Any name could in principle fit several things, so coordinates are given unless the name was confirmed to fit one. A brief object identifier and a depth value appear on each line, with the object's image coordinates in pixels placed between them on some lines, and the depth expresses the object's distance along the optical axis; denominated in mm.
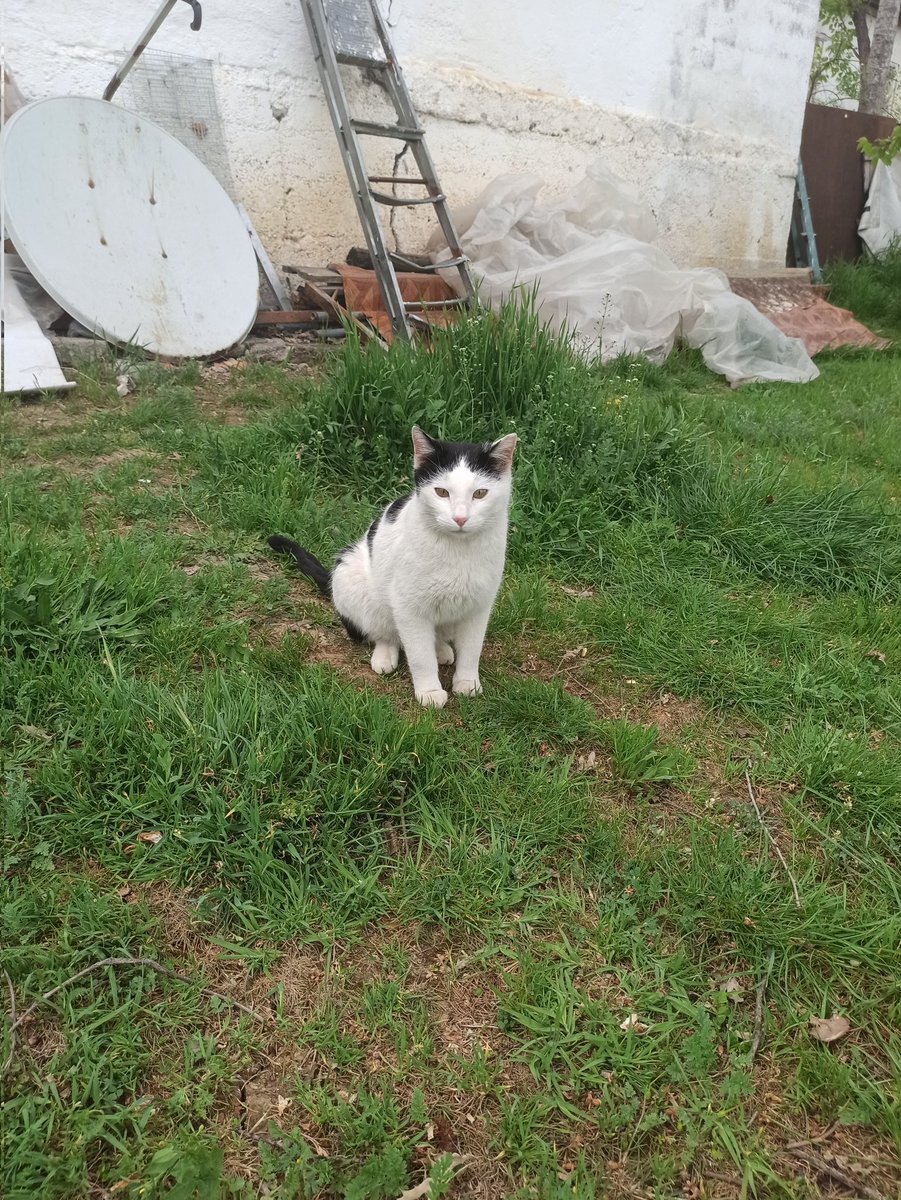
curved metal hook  4281
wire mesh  4926
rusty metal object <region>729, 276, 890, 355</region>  7117
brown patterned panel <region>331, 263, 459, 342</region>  5211
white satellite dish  4082
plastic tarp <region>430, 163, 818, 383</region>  5387
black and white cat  2031
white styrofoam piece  3939
